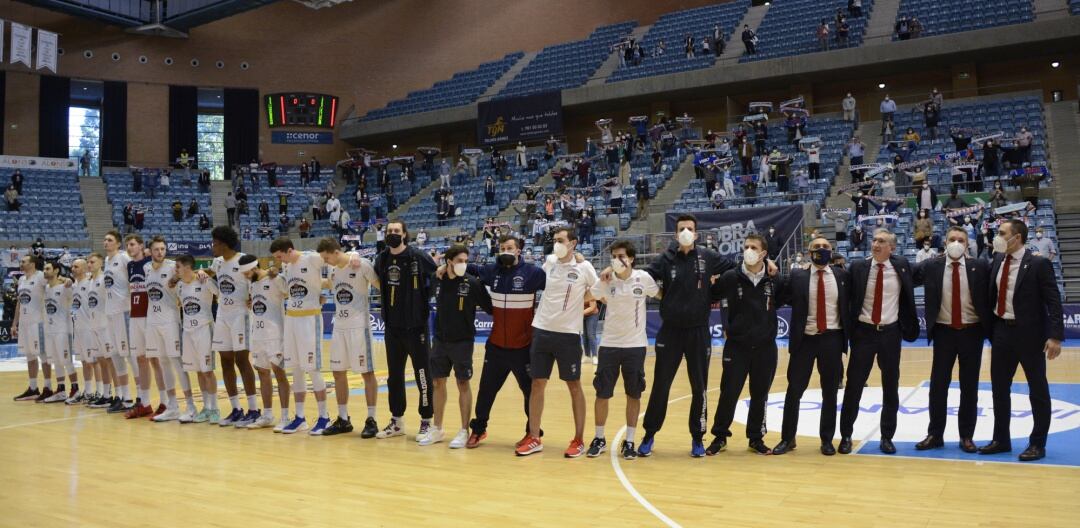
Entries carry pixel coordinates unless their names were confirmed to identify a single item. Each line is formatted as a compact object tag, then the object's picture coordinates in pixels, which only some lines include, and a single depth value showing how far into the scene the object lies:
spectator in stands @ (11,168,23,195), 33.47
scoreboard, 40.44
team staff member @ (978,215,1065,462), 6.93
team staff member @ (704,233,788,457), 7.45
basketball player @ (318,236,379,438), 8.73
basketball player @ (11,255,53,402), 12.07
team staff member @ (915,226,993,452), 7.30
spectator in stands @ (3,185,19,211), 32.56
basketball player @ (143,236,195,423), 10.05
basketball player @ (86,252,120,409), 11.10
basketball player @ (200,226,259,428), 9.58
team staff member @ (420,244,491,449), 8.08
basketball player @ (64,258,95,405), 11.29
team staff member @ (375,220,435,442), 8.49
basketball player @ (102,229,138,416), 10.76
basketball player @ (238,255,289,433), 9.19
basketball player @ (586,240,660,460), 7.45
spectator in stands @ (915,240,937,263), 18.17
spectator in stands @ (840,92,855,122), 29.27
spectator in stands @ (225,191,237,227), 35.38
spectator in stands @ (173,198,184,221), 34.91
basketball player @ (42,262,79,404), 11.89
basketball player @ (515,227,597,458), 7.59
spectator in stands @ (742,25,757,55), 31.53
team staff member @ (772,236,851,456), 7.46
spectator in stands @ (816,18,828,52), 30.16
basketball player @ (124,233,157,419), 10.37
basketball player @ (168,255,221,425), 9.81
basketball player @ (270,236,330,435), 8.98
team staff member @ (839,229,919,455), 7.42
